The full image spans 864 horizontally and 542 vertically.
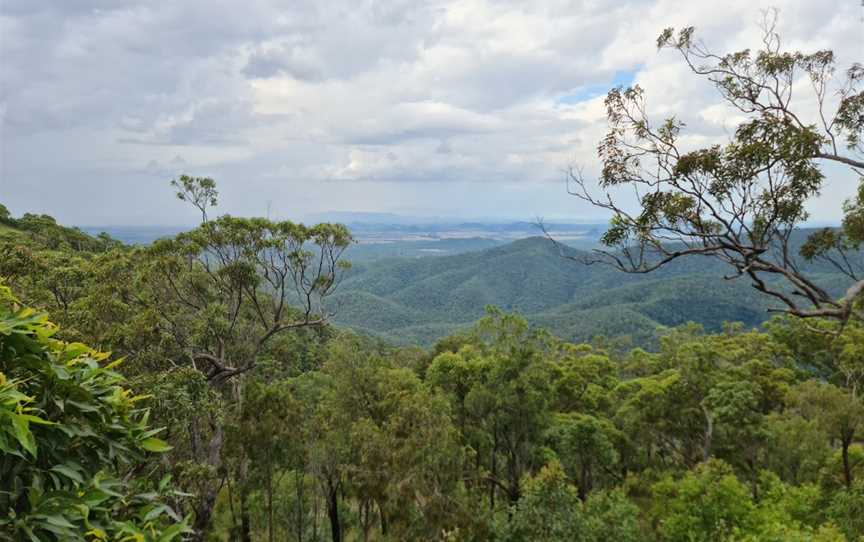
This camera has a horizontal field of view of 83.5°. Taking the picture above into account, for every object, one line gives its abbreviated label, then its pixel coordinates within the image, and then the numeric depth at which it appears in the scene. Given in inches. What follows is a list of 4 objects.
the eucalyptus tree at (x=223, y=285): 511.2
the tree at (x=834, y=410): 658.2
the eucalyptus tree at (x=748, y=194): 279.4
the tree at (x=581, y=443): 744.3
